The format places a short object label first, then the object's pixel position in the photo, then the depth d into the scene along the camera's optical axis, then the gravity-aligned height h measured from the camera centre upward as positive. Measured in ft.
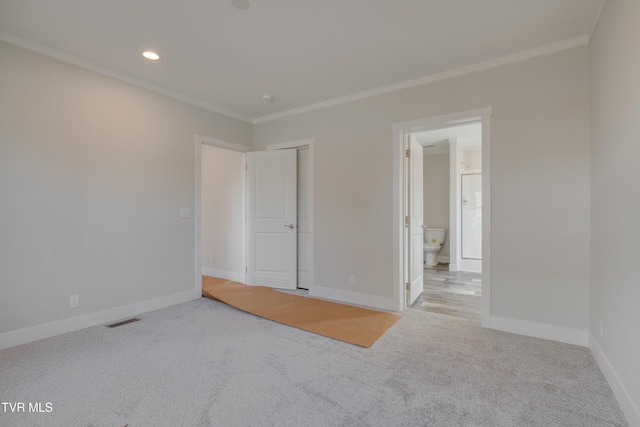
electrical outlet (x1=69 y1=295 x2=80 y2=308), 9.25 -2.78
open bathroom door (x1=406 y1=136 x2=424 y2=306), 11.94 -0.36
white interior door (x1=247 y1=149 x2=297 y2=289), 14.37 -0.24
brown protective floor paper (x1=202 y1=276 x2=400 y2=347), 9.23 -3.70
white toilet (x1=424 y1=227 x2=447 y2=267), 20.66 -2.10
